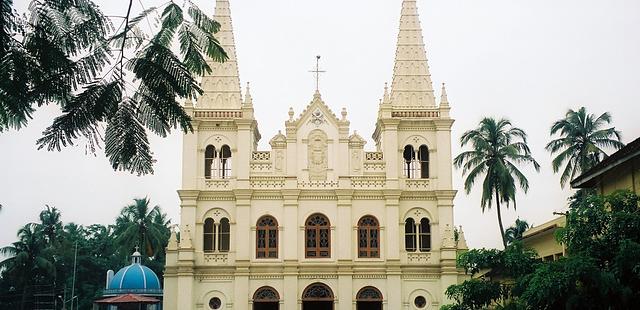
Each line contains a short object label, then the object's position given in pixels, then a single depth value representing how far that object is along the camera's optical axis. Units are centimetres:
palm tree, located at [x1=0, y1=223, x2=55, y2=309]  5916
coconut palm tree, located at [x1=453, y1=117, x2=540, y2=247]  4106
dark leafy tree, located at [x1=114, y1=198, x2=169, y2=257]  5943
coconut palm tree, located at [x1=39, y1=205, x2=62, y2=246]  6531
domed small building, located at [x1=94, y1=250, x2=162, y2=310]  4719
